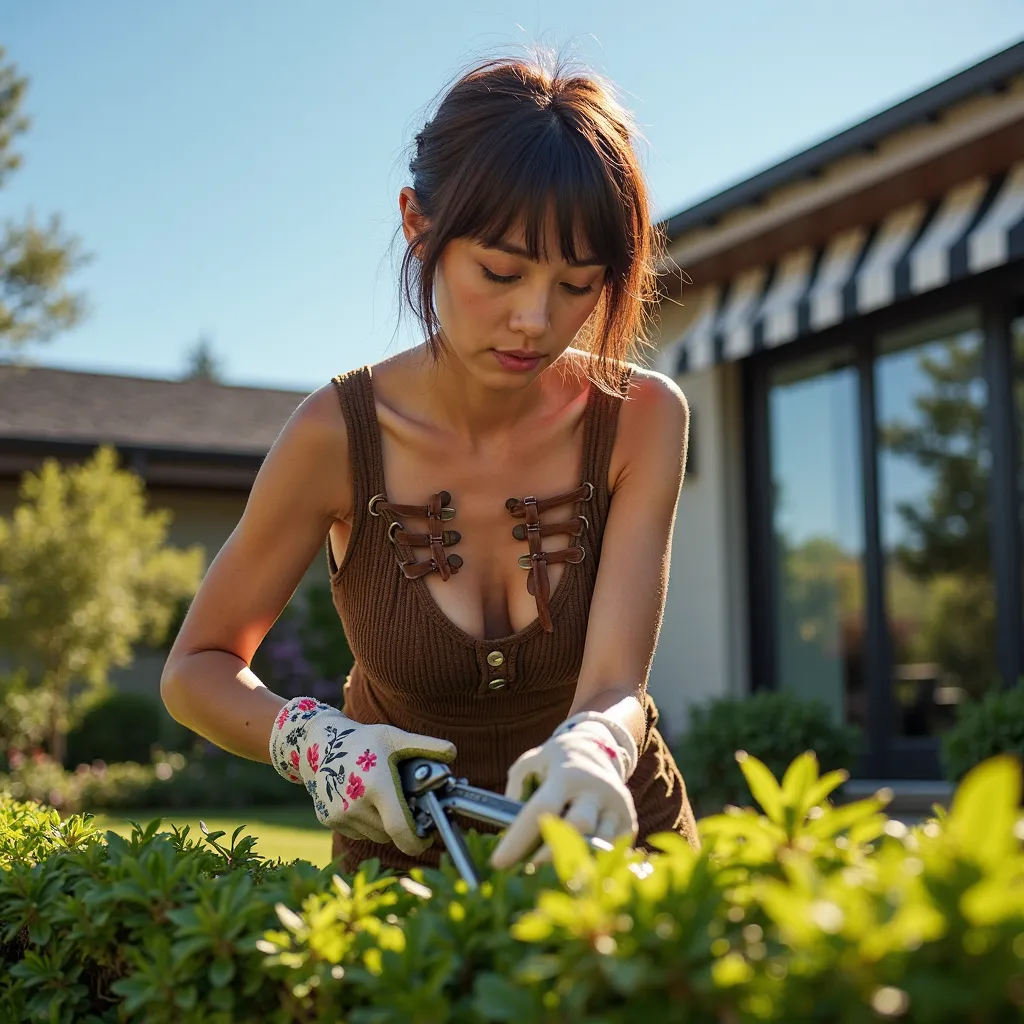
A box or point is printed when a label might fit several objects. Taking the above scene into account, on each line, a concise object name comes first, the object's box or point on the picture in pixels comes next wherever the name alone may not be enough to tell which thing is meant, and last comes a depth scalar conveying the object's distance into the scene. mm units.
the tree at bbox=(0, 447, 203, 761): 10906
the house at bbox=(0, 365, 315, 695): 14031
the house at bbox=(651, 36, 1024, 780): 6895
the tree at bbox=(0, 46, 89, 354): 17922
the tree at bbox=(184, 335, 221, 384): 62812
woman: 1832
